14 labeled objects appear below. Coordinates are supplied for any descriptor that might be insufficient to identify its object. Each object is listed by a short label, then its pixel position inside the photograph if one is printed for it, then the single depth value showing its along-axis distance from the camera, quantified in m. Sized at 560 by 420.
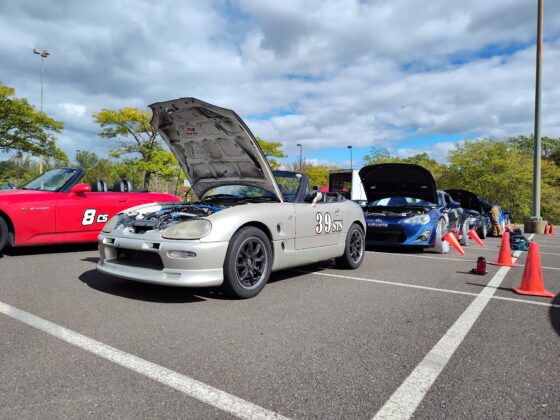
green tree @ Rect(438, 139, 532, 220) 29.84
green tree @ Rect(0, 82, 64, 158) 20.88
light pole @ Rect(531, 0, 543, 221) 18.56
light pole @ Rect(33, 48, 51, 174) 30.70
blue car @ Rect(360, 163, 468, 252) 8.16
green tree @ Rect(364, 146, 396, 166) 42.97
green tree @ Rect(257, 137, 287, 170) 39.06
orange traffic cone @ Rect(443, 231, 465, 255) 7.92
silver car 3.87
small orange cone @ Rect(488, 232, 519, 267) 7.00
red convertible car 6.12
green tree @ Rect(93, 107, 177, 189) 27.28
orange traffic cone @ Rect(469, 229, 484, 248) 9.79
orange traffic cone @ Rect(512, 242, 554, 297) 4.66
